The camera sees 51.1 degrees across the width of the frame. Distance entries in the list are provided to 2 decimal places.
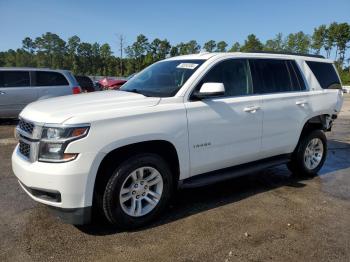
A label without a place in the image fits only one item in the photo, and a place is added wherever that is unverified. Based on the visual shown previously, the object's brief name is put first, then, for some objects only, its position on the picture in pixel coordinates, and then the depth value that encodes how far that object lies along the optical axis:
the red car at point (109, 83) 21.90
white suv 3.45
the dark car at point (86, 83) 16.17
